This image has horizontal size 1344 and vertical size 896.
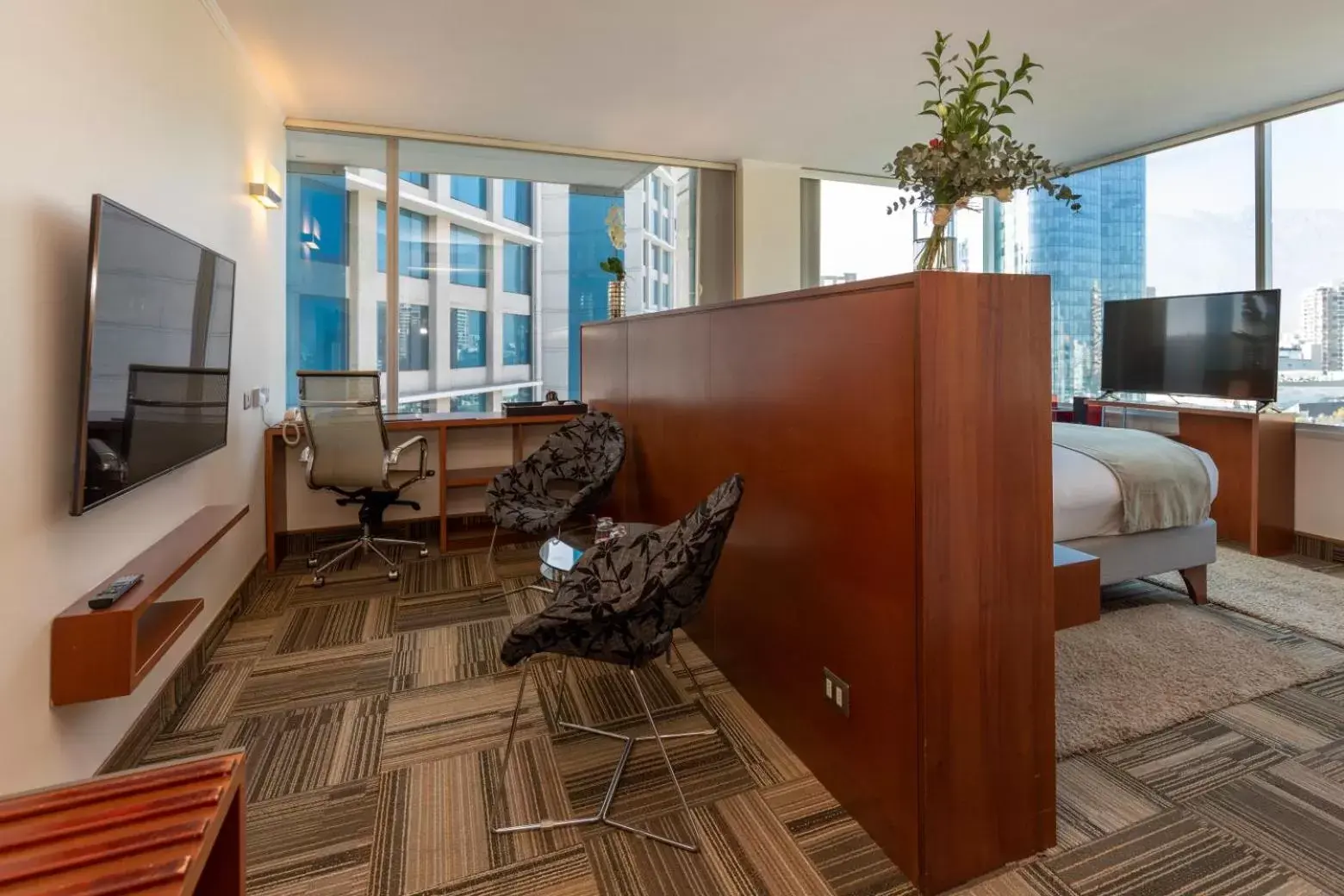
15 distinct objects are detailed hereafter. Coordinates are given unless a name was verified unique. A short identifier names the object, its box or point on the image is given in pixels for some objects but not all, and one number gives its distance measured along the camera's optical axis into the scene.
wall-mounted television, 1.72
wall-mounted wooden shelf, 1.68
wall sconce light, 3.61
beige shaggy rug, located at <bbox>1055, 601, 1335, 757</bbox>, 2.33
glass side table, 2.59
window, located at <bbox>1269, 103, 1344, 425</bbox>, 4.16
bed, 3.02
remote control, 1.74
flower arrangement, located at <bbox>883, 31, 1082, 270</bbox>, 2.03
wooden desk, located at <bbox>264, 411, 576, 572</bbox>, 4.05
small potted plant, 4.50
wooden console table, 4.14
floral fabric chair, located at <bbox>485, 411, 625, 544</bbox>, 3.40
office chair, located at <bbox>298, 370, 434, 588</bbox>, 3.81
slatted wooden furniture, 0.78
